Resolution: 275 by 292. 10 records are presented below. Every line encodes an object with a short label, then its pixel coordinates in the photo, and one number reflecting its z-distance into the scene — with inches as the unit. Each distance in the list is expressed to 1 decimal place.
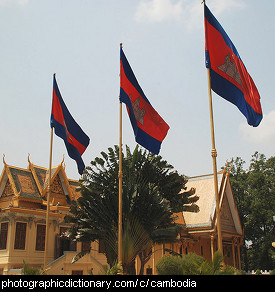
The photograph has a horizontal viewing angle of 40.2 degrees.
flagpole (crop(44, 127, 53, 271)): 678.6
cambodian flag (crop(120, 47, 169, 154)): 556.1
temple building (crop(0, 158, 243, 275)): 951.6
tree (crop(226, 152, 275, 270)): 1663.4
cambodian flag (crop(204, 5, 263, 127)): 468.1
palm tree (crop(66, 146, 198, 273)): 698.8
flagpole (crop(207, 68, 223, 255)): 406.5
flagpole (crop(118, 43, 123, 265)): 538.5
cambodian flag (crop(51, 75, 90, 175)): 642.2
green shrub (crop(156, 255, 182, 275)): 627.5
